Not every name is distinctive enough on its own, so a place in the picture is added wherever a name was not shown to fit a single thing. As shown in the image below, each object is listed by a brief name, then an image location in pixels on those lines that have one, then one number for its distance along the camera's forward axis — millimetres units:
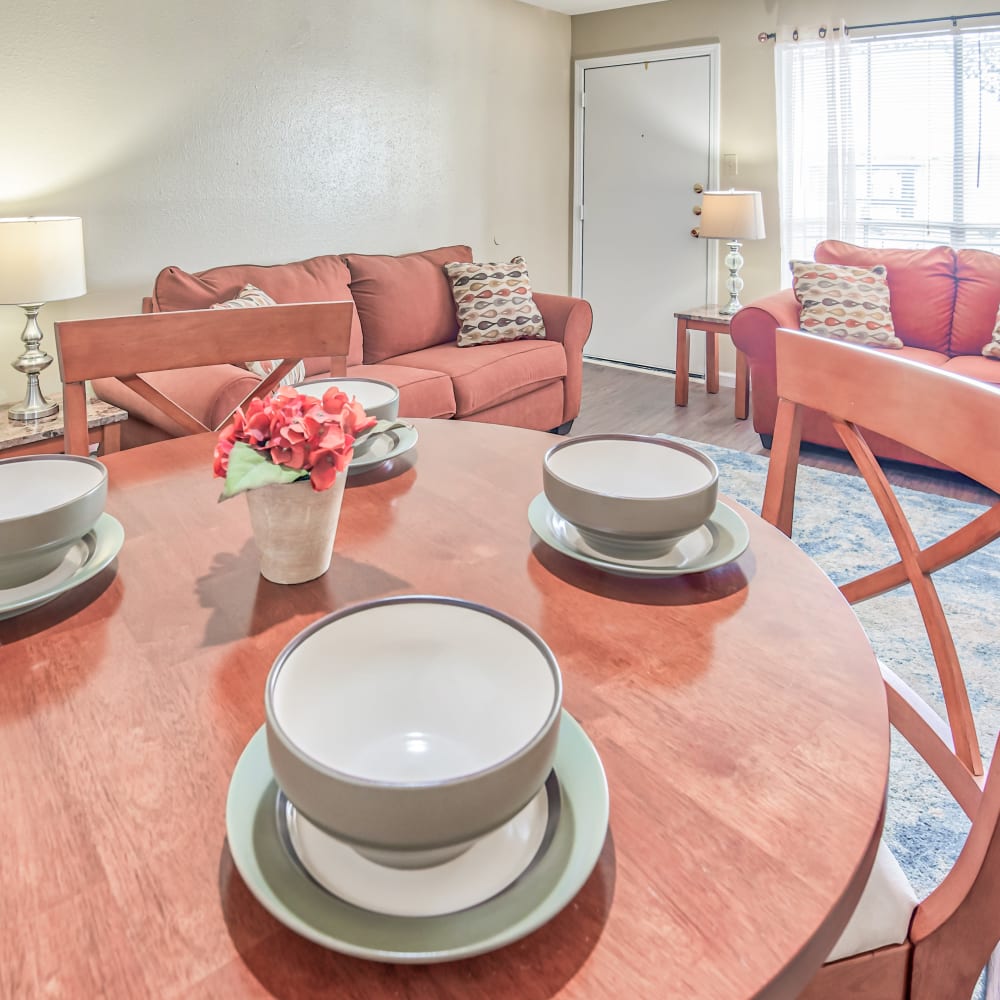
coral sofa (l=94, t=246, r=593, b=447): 3420
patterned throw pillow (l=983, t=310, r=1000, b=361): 3559
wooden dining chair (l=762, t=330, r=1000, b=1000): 738
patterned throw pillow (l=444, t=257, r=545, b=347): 4082
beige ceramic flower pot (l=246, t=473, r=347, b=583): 843
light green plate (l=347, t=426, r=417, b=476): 1196
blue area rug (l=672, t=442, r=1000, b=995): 1592
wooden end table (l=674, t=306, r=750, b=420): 4496
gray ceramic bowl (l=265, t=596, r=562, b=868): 483
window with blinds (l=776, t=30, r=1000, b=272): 4117
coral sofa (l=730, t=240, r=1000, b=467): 3713
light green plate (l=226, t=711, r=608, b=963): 448
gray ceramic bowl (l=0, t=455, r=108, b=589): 806
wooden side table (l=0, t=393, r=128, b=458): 2611
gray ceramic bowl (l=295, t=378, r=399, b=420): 1259
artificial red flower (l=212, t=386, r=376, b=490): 812
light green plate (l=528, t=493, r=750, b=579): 877
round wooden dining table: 457
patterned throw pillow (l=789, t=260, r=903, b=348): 3775
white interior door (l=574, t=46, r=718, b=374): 5074
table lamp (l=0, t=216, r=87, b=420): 2574
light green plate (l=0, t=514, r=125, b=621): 814
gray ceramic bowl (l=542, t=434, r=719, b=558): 854
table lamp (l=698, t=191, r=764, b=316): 4449
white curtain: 4473
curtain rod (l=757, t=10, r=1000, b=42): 4016
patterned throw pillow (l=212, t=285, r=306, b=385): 2895
